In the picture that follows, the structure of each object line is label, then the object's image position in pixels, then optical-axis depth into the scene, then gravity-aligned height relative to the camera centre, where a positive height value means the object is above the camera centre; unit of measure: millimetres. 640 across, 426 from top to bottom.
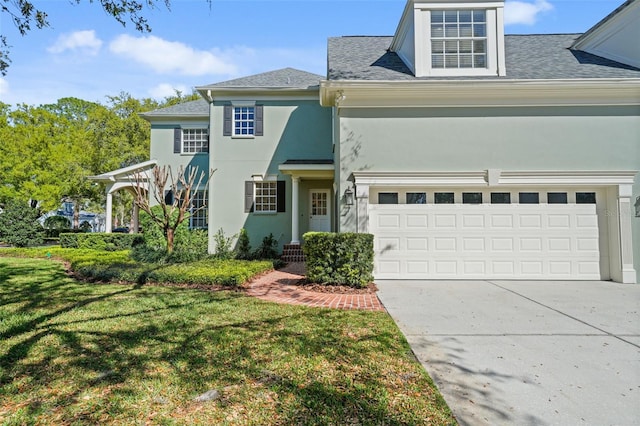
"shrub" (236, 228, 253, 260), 11621 -773
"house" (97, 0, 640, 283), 7832 +1676
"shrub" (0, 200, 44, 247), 14883 +14
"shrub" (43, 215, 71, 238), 23906 +230
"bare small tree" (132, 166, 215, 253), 9982 +576
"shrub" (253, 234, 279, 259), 11673 -905
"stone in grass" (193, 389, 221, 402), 2576 -1364
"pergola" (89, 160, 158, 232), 14148 +2054
